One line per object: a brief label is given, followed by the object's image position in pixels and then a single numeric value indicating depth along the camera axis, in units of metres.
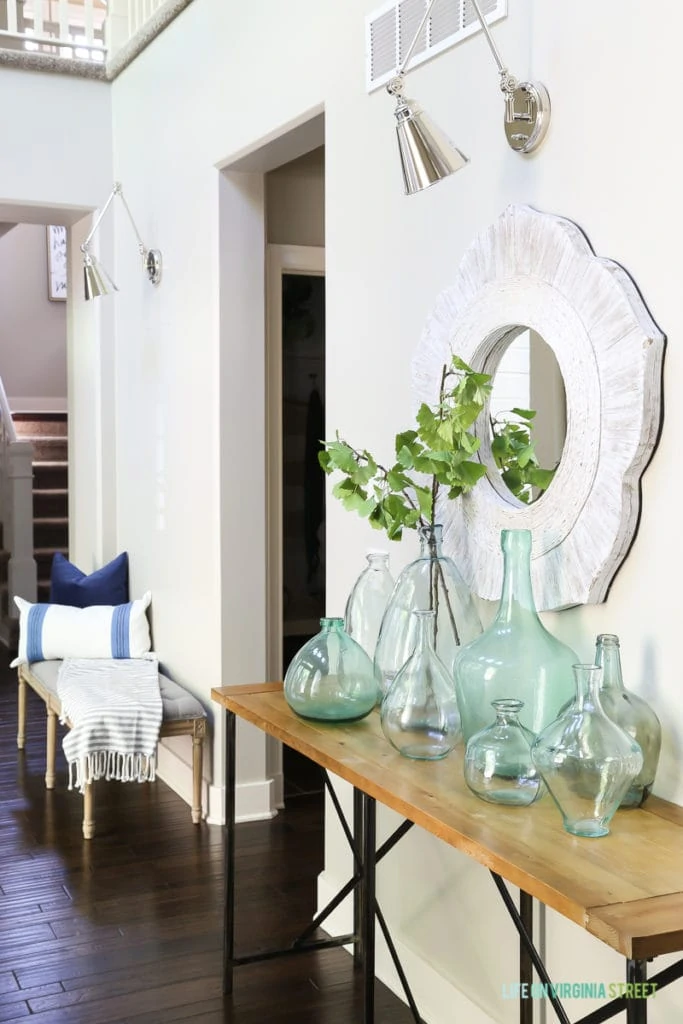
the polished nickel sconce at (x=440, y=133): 2.21
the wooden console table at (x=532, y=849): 1.49
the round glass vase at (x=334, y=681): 2.44
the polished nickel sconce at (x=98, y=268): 4.61
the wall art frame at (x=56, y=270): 9.73
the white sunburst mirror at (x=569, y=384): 2.03
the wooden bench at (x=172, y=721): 4.13
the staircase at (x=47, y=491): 8.23
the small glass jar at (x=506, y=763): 1.93
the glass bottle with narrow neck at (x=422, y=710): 2.19
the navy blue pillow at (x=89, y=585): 5.11
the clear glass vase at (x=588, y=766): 1.77
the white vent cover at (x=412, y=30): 2.54
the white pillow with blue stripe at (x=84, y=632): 4.85
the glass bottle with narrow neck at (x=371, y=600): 2.68
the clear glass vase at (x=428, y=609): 2.44
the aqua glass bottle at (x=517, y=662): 2.08
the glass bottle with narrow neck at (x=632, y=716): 1.93
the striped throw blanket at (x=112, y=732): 4.00
